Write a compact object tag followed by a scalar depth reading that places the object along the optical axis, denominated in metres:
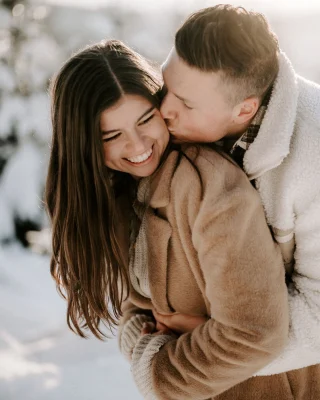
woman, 1.22
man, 1.25
